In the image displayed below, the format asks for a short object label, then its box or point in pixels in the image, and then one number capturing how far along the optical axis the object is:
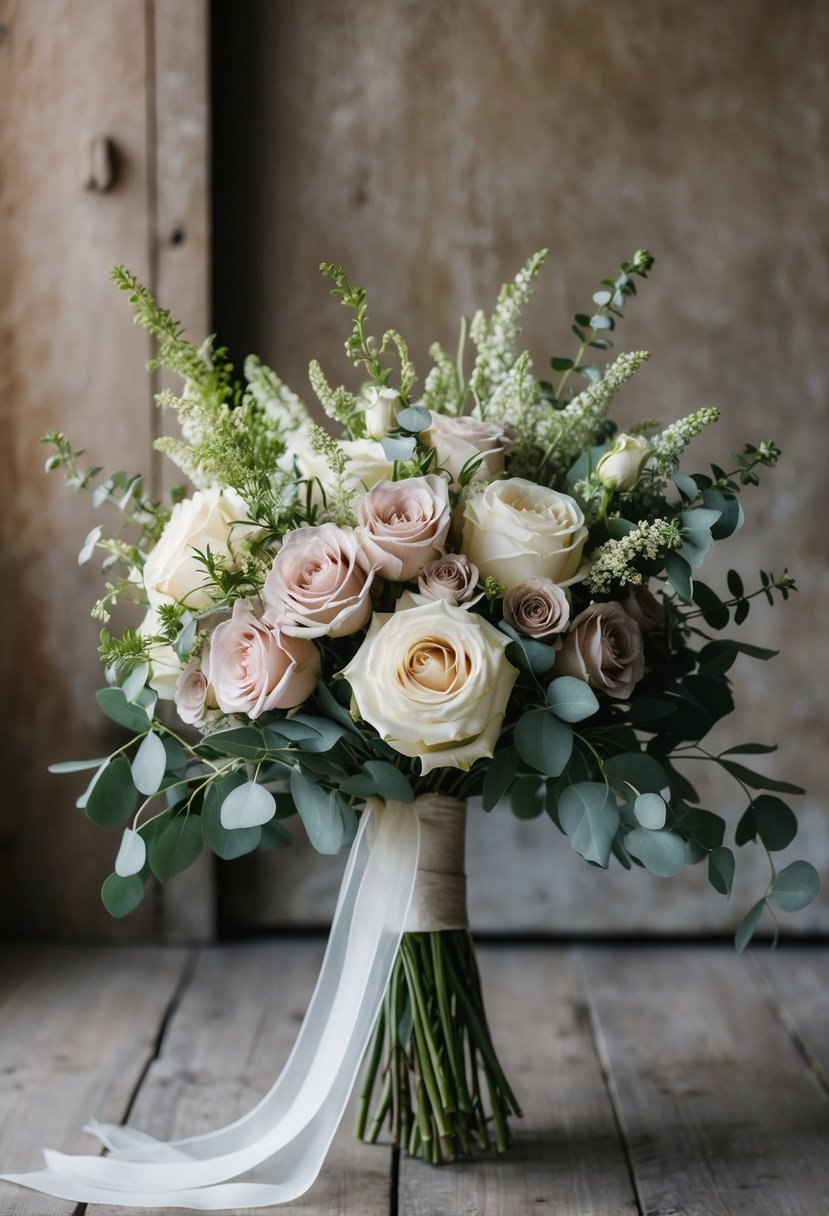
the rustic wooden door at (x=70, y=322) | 1.61
